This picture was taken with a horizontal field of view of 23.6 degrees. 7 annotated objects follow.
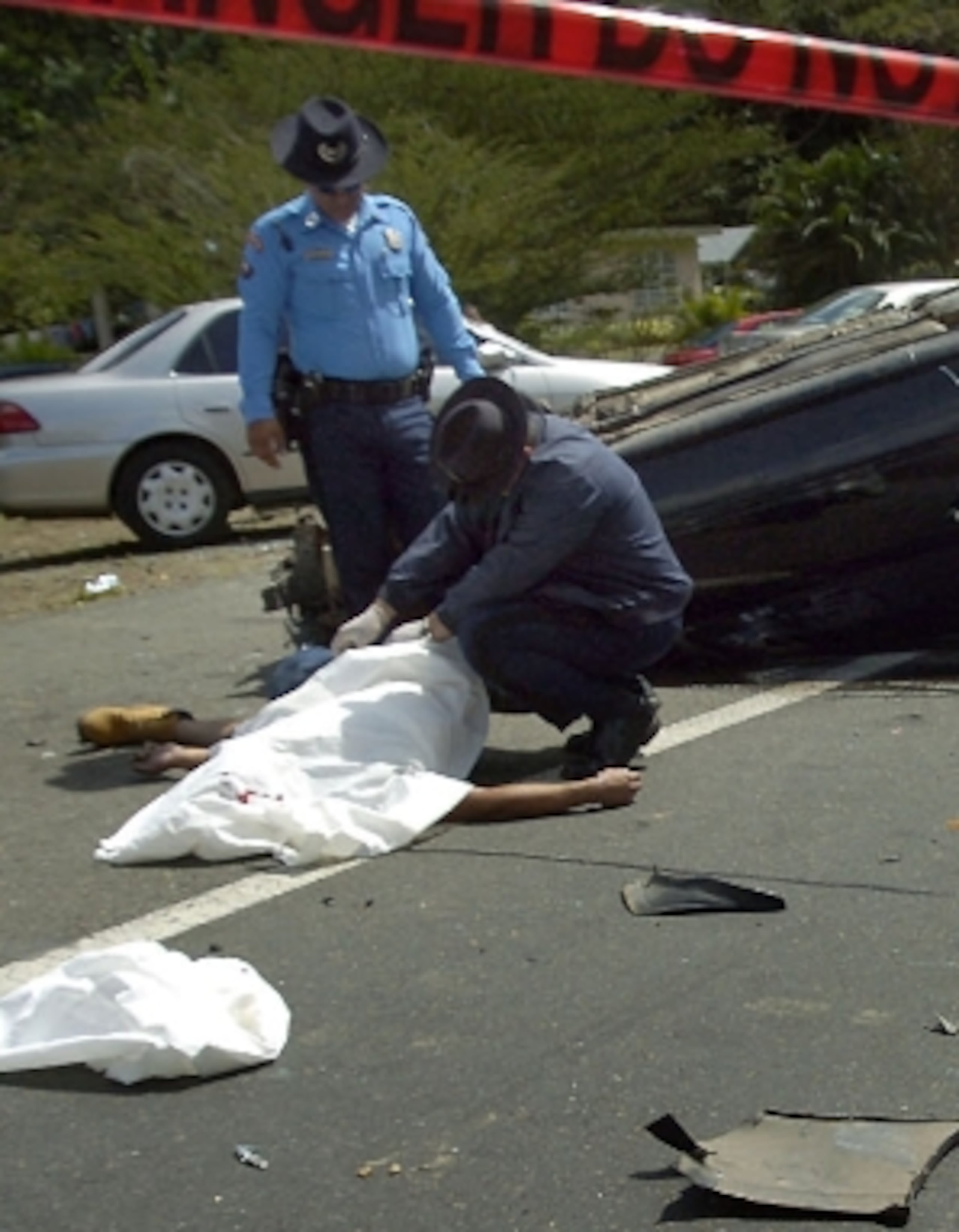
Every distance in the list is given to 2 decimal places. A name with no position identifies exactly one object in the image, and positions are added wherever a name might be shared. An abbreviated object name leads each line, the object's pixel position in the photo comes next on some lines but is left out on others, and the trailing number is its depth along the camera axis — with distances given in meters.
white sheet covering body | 5.79
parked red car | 21.33
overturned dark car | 7.80
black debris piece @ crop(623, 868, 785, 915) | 5.20
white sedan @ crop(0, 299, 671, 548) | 13.76
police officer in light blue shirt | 7.53
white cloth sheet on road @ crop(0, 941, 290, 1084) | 4.33
